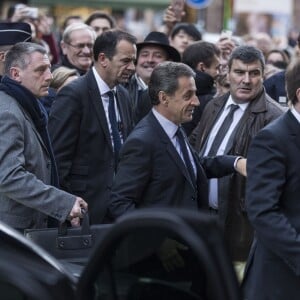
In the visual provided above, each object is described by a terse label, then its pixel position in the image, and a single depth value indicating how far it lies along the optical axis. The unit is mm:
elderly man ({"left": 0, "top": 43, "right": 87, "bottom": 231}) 11633
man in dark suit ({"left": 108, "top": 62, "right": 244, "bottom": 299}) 12008
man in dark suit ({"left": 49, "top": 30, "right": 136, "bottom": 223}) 14062
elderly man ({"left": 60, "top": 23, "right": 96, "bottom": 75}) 18828
